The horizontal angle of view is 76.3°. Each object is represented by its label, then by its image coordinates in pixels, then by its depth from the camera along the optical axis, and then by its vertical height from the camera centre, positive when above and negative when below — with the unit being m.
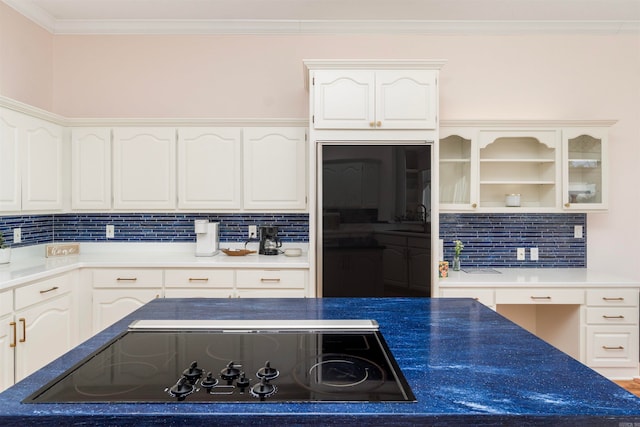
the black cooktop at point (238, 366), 0.91 -0.40
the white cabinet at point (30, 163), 2.68 +0.35
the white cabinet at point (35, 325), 2.38 -0.73
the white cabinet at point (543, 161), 3.25 +0.40
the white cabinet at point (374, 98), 2.92 +0.82
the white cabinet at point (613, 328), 3.00 -0.85
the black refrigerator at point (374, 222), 2.83 -0.07
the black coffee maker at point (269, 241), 3.46 -0.25
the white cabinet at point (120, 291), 3.05 -0.59
